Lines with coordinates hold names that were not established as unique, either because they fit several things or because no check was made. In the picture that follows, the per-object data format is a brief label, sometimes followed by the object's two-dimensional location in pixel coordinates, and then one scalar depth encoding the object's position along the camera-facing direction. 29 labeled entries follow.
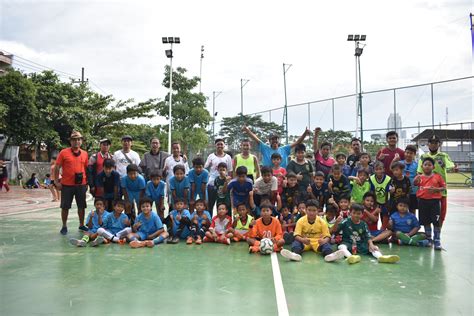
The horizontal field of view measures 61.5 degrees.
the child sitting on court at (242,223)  6.54
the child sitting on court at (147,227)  6.36
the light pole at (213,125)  27.51
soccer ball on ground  5.61
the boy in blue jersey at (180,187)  6.91
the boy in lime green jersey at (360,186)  6.76
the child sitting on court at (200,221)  6.66
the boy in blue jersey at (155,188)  6.93
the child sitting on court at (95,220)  6.36
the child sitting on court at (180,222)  6.65
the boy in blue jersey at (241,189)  6.76
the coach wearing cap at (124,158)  7.27
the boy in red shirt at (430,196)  6.16
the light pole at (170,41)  21.98
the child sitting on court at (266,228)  6.03
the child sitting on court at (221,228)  6.48
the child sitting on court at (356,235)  5.70
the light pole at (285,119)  25.00
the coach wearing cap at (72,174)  6.89
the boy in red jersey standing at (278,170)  7.19
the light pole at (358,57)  21.51
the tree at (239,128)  26.08
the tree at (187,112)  25.84
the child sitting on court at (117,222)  6.55
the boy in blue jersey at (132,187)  6.78
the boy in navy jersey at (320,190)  6.95
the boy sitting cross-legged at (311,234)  5.68
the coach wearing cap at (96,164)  7.11
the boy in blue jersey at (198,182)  7.10
